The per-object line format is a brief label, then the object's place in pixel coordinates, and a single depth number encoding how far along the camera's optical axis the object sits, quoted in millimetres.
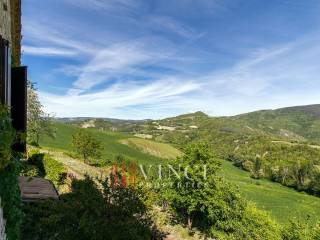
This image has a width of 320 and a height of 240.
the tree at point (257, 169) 81368
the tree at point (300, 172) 77143
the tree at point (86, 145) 38337
